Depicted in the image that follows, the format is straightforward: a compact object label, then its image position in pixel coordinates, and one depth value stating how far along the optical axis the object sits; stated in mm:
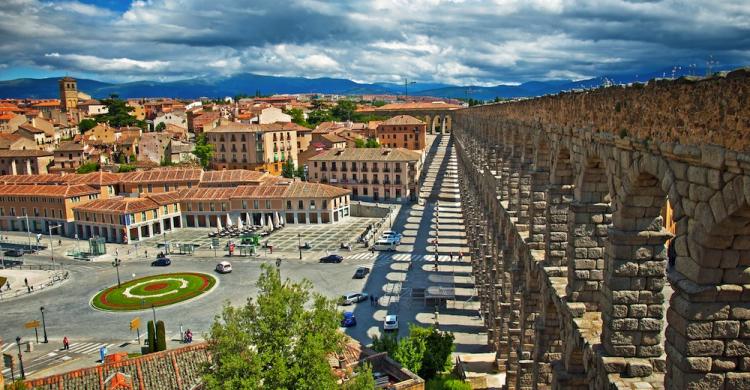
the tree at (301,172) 96750
